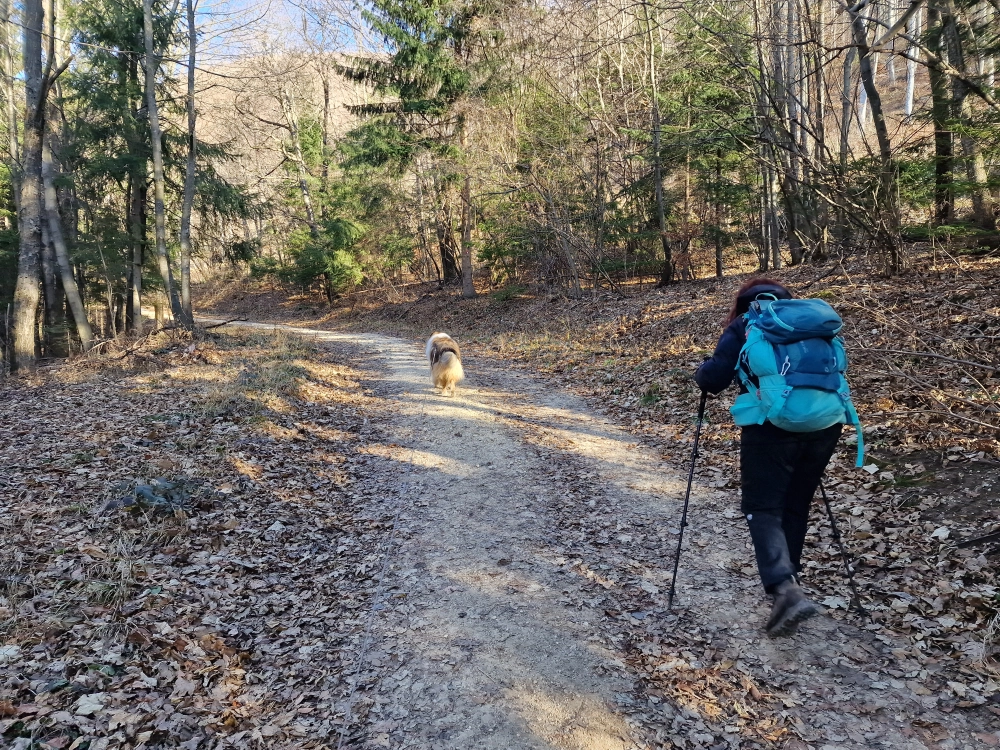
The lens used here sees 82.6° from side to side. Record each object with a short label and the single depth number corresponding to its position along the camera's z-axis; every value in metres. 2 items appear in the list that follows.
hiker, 3.38
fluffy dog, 10.21
